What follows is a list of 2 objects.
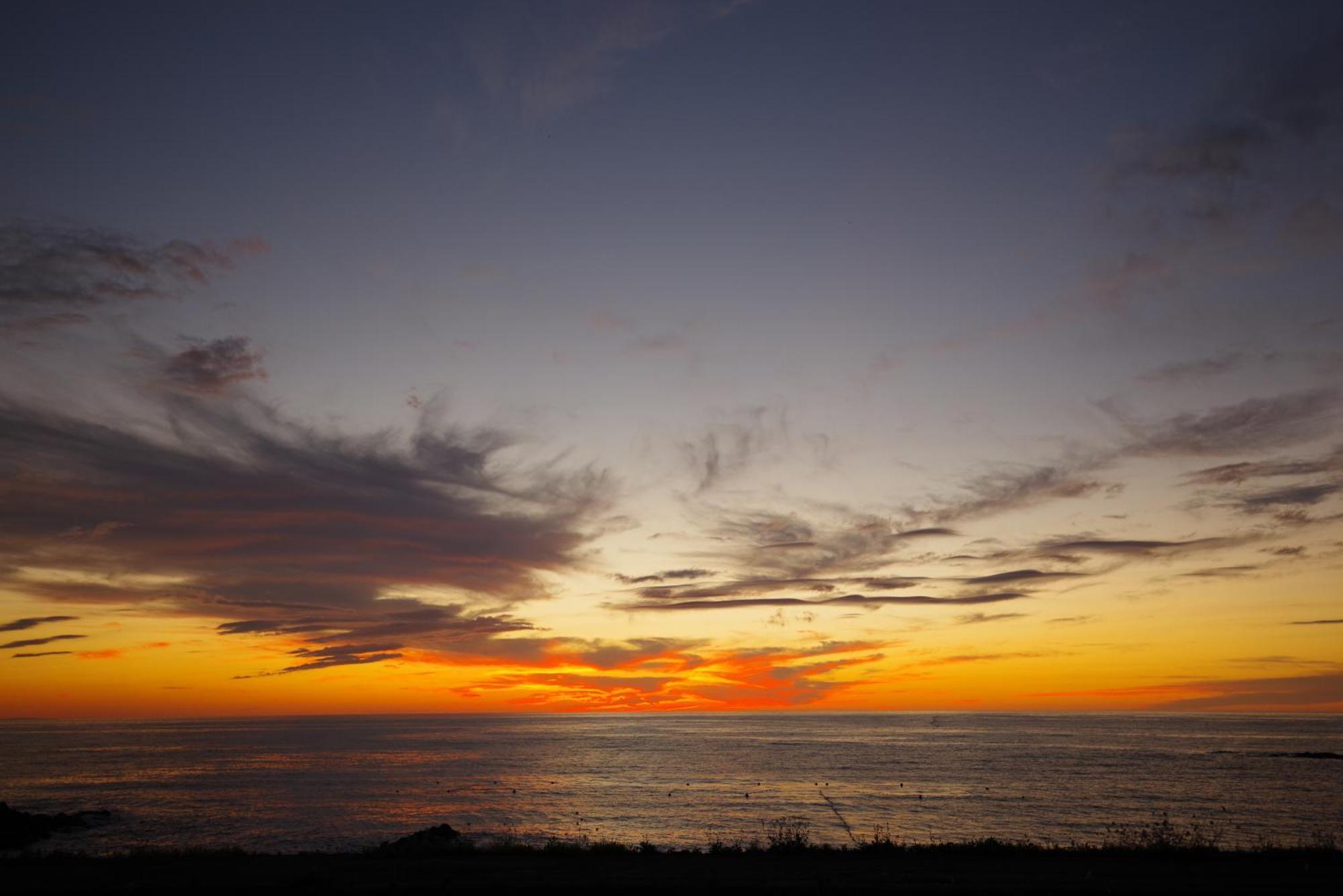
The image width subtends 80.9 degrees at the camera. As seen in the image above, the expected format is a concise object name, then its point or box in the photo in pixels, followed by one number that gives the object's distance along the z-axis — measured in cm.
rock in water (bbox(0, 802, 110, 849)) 4903
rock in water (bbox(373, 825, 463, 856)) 3353
